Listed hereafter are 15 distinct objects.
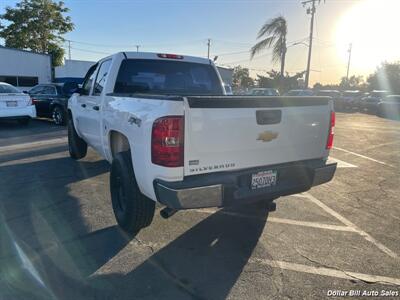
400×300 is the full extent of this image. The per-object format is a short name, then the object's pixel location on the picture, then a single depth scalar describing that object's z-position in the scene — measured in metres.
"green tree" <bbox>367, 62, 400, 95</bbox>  47.66
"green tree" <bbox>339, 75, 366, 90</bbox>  61.74
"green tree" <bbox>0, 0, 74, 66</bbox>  37.06
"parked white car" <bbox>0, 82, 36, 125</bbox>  11.87
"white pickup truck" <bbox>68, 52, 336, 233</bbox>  3.06
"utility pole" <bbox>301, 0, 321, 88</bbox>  31.59
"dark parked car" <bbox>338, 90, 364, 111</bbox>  31.58
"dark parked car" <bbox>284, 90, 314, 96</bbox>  26.63
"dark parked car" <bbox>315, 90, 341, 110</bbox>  32.52
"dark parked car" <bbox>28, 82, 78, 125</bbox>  13.59
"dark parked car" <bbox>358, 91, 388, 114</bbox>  28.25
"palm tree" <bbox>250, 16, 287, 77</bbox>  28.31
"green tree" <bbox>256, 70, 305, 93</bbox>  45.38
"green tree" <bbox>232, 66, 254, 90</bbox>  79.12
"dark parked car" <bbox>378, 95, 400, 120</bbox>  25.17
